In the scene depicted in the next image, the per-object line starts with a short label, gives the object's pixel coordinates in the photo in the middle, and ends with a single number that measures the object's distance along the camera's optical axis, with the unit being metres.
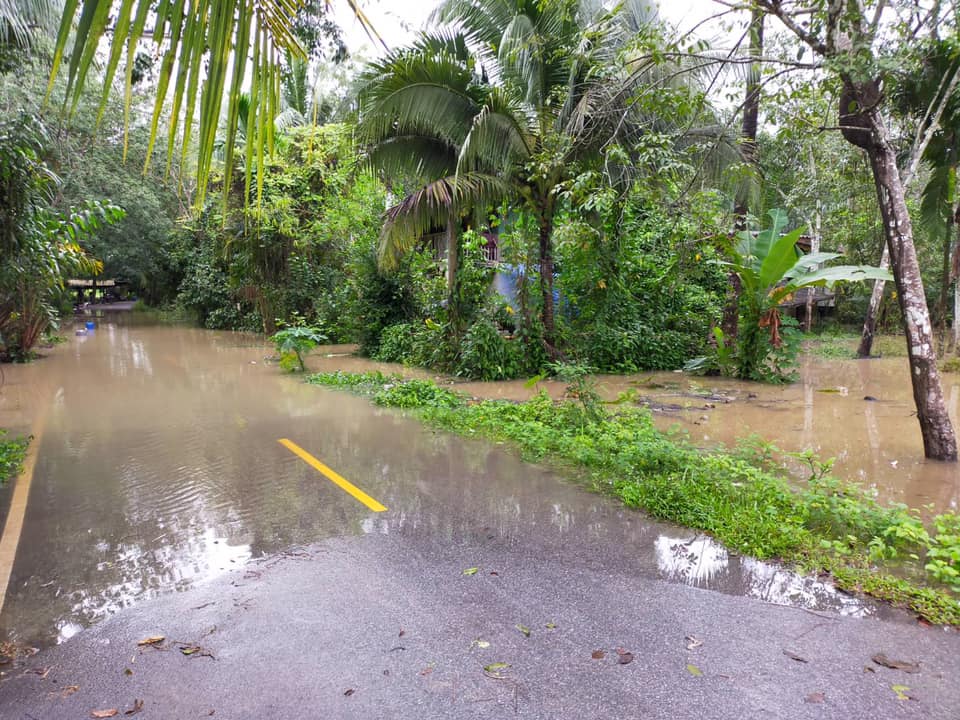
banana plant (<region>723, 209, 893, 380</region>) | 12.52
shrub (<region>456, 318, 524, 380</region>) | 14.29
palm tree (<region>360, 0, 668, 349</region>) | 12.83
